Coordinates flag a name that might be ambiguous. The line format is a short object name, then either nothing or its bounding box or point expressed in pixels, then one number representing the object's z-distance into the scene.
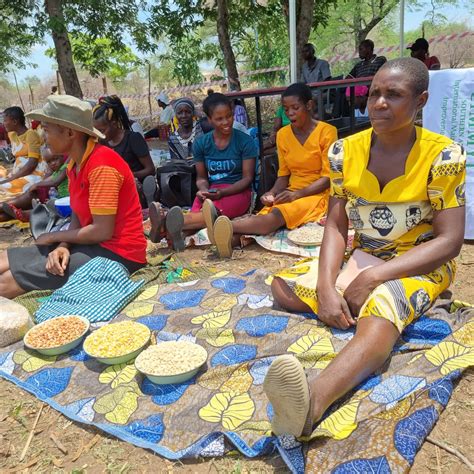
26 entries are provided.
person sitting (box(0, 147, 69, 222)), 5.26
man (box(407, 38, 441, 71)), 7.38
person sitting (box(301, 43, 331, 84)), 8.07
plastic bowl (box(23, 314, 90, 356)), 2.42
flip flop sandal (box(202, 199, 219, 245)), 3.82
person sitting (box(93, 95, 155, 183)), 4.71
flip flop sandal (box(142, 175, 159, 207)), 4.85
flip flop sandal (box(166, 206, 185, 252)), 4.04
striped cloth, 2.79
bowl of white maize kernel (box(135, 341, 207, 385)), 2.10
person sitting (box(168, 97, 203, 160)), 5.59
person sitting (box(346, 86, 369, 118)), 7.38
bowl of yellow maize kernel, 2.29
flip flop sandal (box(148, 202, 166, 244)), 4.04
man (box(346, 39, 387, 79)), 7.59
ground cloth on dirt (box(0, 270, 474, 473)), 1.66
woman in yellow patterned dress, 1.85
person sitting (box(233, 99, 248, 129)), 6.46
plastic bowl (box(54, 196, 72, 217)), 3.90
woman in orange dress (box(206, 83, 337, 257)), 4.02
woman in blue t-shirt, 4.25
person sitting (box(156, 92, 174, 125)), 8.91
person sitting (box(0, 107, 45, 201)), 6.11
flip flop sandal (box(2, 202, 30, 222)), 5.57
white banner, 3.43
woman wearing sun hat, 2.84
